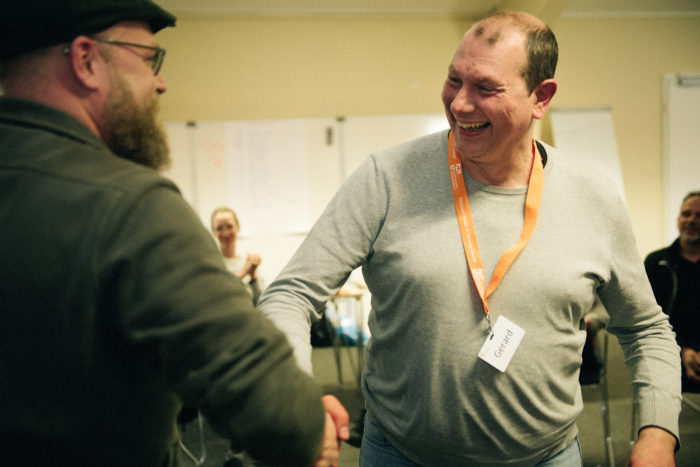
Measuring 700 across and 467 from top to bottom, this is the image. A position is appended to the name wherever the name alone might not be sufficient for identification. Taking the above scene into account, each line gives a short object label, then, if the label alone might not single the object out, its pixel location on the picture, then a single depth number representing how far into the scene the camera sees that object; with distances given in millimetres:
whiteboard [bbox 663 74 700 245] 4598
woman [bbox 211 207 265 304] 3545
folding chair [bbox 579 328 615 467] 2611
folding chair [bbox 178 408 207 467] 2377
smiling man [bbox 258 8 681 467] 912
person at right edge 2443
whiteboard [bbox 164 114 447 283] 4266
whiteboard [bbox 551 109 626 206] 4379
